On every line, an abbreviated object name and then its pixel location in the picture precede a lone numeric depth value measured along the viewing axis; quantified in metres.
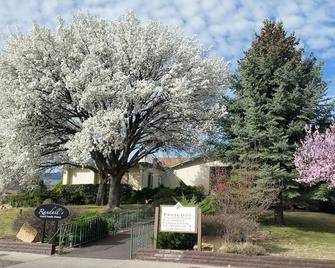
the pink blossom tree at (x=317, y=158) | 18.06
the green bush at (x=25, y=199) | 34.66
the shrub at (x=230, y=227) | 16.05
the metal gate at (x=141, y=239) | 15.48
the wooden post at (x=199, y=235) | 14.95
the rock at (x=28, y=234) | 17.17
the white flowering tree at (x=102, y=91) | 26.25
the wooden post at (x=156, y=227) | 15.52
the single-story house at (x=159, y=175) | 42.28
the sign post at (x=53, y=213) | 16.83
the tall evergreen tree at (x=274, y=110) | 21.36
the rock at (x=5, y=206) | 33.59
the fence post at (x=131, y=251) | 15.14
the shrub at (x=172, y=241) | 15.55
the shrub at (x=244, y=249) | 14.39
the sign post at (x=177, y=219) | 15.30
